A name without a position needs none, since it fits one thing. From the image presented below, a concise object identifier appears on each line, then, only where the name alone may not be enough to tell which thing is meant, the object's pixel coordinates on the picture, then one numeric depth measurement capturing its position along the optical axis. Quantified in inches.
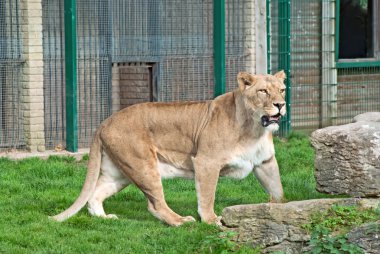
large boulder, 602.3
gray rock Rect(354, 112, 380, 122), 660.2
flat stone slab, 539.1
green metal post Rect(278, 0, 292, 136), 1107.8
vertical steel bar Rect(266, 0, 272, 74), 1095.0
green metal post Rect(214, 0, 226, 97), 1026.5
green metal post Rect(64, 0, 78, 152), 939.7
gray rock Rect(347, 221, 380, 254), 515.8
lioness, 627.4
